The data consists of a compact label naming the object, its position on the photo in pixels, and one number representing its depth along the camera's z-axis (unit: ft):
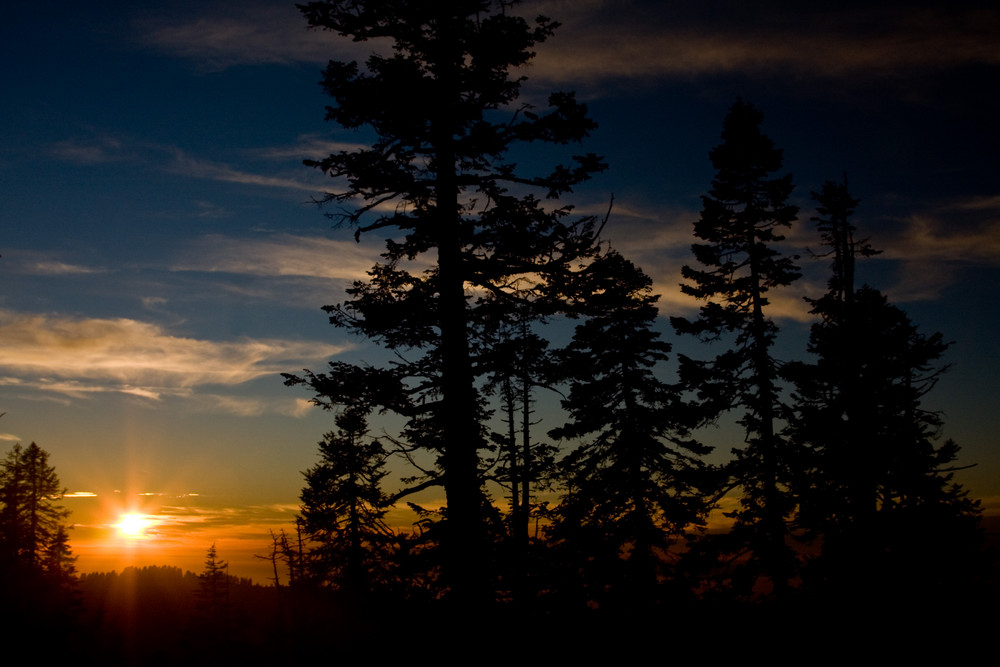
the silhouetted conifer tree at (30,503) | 146.51
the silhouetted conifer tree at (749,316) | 61.62
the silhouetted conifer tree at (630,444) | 74.69
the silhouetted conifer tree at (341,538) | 79.05
